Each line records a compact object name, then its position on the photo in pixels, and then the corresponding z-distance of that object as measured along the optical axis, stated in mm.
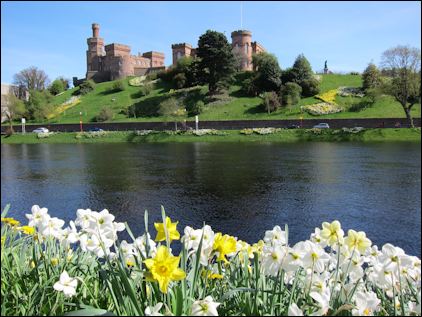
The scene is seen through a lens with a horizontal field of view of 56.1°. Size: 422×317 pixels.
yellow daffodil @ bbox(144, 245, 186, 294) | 1895
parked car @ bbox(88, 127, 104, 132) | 49894
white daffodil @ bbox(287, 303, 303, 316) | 1753
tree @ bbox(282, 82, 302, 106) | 51116
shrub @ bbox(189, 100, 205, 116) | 52066
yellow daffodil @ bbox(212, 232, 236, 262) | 2389
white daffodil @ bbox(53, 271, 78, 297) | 2170
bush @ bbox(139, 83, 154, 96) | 63875
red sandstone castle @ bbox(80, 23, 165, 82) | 80000
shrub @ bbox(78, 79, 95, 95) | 72100
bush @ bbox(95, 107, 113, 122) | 54822
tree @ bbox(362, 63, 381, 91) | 50191
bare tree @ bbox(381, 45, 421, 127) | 37375
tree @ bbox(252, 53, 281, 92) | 55906
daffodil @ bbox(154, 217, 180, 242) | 2375
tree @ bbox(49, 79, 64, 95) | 78250
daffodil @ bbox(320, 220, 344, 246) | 2408
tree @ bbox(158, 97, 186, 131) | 47594
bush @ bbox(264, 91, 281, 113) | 50044
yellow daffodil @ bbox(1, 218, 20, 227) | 2982
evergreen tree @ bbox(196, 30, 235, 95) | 49578
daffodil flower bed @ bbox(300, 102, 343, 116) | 47656
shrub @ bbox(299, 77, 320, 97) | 53844
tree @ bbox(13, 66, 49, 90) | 52031
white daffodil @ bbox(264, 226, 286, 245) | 2682
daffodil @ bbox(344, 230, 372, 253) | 2434
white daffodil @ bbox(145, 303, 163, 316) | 1796
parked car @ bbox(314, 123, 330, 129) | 41250
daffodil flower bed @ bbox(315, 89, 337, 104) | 51134
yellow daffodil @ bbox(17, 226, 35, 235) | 2969
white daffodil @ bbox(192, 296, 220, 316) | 1798
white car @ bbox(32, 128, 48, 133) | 49606
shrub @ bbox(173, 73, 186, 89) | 63906
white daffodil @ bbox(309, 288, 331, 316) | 1913
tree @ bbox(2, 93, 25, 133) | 44138
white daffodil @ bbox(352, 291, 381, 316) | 1974
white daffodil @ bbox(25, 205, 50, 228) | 2836
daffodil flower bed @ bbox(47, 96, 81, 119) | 59312
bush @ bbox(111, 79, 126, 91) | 68750
